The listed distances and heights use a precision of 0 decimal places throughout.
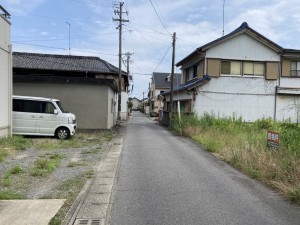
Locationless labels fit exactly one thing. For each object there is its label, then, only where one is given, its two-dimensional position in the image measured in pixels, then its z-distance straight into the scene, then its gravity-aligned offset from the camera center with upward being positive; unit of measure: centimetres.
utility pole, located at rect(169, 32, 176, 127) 1758 +318
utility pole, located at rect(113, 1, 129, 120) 2282 +849
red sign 594 -80
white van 1029 -61
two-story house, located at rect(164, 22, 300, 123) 1581 +217
